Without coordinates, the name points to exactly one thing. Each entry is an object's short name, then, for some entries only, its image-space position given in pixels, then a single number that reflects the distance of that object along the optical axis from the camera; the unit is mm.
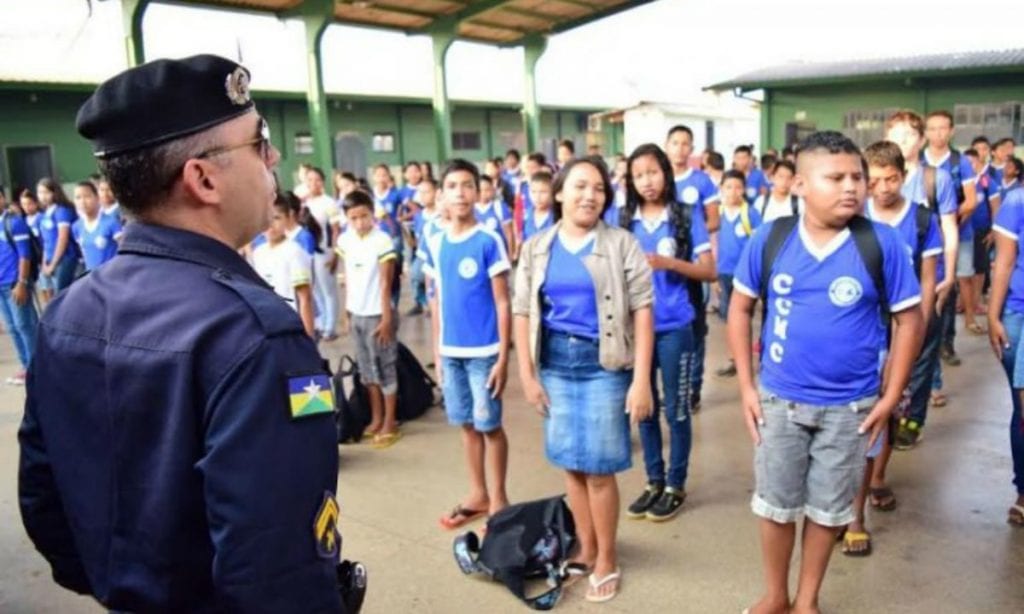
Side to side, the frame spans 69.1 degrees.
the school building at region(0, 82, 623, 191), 14344
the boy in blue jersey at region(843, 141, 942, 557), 3156
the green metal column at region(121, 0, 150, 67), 9508
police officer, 1016
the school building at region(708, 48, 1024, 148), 15578
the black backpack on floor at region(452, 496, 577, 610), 2959
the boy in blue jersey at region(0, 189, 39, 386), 6633
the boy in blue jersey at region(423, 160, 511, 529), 3527
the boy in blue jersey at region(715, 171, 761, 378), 6113
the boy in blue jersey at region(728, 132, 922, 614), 2402
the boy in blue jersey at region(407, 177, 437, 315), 7266
